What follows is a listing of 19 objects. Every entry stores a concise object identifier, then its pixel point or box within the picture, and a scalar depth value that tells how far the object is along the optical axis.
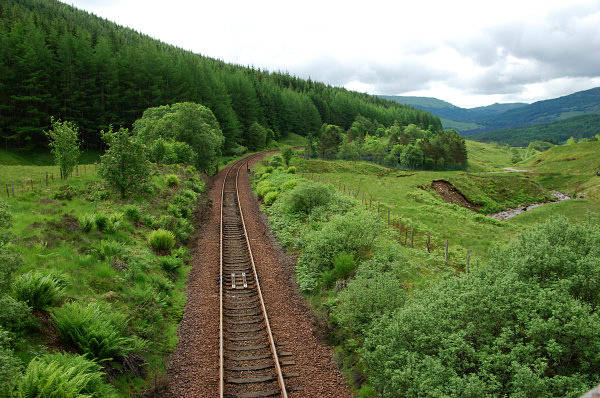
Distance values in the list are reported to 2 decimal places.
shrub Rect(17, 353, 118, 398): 5.97
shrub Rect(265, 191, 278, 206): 29.22
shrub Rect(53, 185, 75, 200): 18.61
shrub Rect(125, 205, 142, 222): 18.61
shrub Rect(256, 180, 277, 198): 32.56
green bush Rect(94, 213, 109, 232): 15.27
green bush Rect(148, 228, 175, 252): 16.47
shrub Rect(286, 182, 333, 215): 23.53
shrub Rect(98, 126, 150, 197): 20.70
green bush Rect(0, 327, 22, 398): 5.45
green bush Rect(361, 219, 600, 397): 5.73
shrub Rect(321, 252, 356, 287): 13.53
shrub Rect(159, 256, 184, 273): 14.95
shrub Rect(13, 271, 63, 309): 8.40
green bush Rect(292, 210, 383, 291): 14.73
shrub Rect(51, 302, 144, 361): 8.23
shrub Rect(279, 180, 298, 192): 30.46
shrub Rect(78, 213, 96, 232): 14.41
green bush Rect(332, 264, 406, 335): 9.71
